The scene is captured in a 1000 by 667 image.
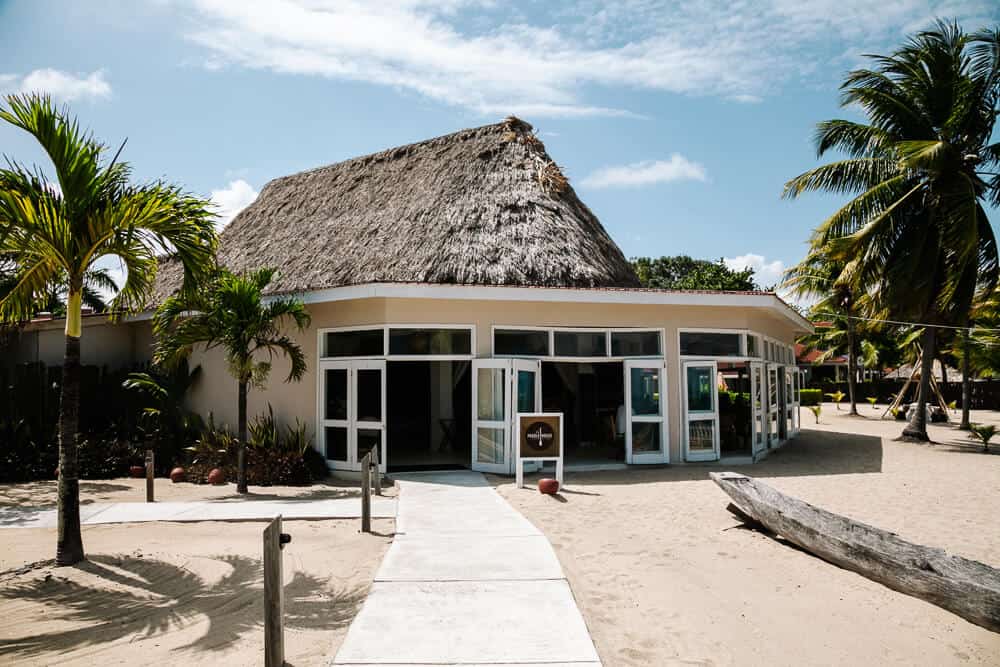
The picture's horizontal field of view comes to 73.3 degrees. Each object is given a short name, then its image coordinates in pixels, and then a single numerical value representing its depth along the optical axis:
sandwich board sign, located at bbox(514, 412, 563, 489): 10.10
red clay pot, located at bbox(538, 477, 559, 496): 9.55
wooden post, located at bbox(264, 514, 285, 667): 3.84
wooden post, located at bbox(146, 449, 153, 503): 9.29
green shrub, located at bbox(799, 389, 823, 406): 36.25
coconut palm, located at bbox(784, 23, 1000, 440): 15.26
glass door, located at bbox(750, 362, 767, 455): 13.11
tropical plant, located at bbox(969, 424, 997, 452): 15.45
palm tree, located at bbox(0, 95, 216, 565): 6.09
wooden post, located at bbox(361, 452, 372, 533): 7.35
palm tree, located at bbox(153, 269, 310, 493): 10.05
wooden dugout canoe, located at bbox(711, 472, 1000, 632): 4.76
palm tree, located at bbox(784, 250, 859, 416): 28.61
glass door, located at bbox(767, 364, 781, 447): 14.89
